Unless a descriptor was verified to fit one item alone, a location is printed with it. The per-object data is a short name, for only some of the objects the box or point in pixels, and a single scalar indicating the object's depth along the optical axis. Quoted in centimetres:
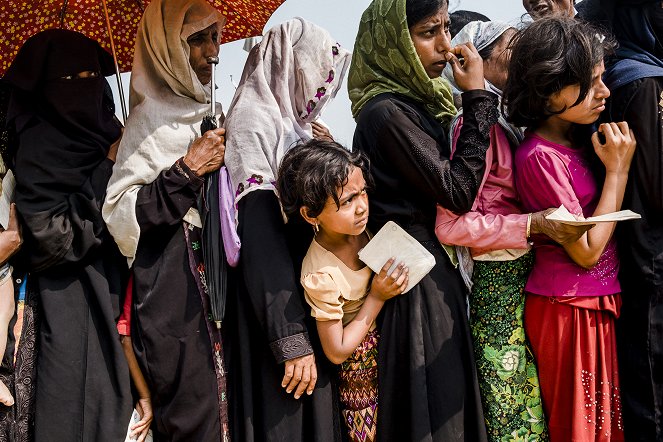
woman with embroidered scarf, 291
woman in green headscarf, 292
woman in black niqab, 290
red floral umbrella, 343
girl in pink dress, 288
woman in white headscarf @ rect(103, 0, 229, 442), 295
